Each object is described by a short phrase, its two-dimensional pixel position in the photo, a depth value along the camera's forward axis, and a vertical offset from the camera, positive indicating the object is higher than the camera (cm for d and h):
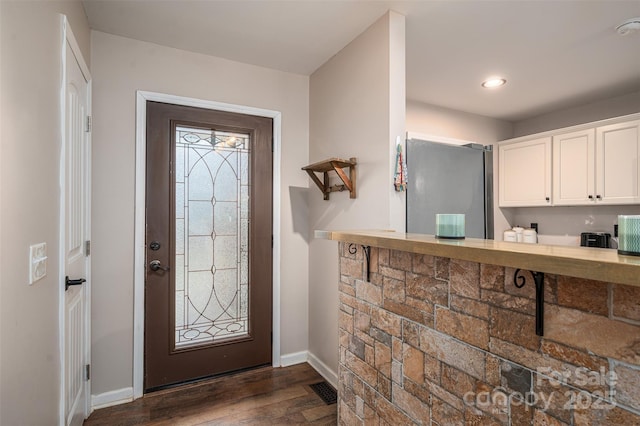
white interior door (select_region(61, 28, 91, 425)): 168 -14
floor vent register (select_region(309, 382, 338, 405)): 237 -134
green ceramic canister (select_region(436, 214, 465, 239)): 125 -5
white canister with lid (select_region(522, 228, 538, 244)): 391 -26
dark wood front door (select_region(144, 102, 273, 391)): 251 -25
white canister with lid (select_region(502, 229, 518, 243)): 394 -27
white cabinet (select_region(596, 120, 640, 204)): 292 +46
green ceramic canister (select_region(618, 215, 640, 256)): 75 -5
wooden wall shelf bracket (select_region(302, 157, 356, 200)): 233 +30
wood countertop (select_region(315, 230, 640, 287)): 66 -11
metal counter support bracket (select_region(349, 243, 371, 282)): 162 -21
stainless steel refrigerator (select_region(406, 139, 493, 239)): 241 +23
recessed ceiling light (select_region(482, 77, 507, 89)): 308 +124
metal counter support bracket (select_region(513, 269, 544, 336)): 90 -24
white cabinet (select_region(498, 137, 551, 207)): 360 +46
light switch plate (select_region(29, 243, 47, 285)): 120 -19
